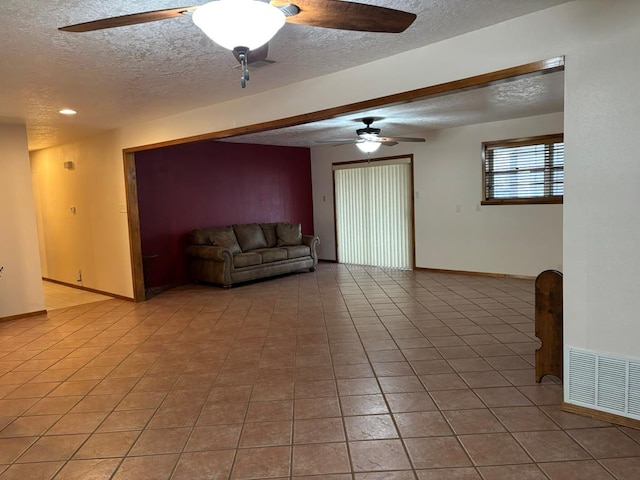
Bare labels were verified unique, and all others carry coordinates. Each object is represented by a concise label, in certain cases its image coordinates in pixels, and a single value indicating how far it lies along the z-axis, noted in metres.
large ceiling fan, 1.53
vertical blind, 7.91
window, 6.25
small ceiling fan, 5.77
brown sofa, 6.72
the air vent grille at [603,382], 2.46
